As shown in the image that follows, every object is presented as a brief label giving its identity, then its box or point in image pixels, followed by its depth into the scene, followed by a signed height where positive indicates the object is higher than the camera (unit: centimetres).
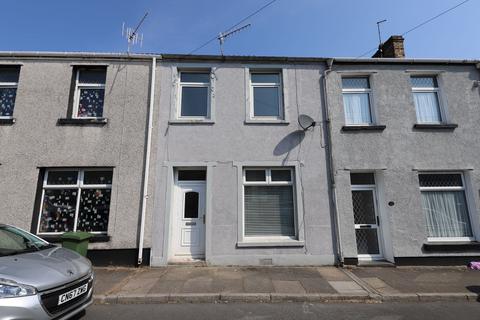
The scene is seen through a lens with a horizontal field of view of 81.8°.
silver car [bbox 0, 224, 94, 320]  306 -74
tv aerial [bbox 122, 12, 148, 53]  859 +551
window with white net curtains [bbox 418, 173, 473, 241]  780 +22
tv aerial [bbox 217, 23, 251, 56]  872 +563
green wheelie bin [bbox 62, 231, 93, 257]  669 -53
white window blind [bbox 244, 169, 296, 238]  775 +33
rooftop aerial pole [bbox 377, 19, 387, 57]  1001 +599
